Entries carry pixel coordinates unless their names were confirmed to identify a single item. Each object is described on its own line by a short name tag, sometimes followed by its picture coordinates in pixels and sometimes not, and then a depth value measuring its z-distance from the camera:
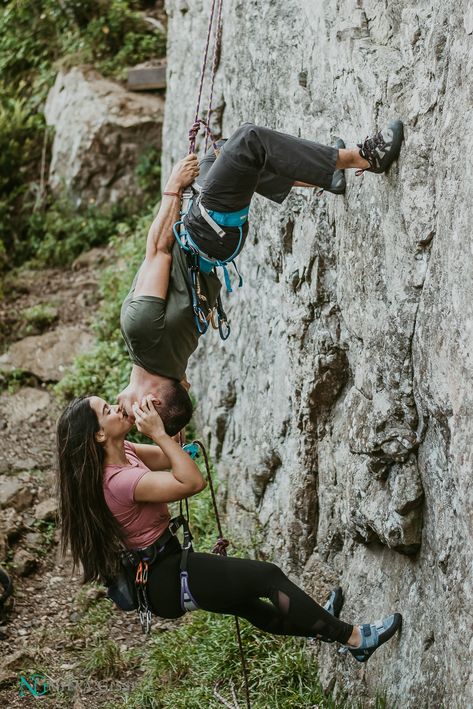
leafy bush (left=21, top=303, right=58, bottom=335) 10.73
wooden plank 12.24
